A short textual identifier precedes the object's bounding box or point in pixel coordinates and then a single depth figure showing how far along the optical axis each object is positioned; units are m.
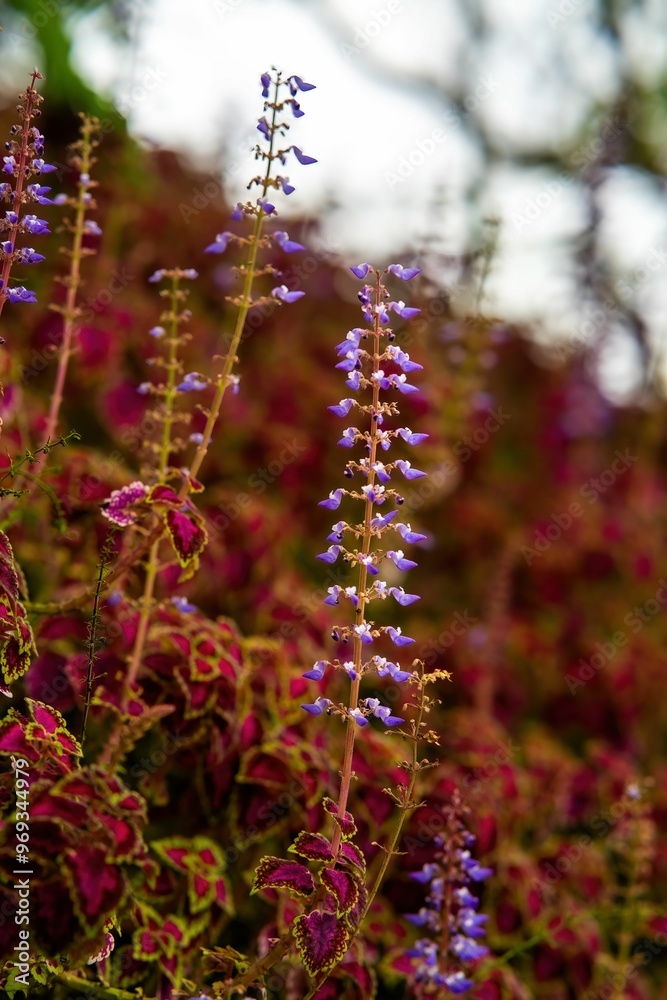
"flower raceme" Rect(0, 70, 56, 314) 1.07
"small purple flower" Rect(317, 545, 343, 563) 1.05
